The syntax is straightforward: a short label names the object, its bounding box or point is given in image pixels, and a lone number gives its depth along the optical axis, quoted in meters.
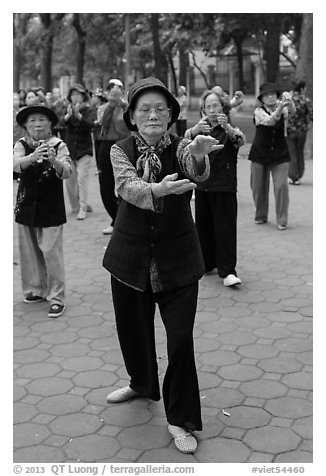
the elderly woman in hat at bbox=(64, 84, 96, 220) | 9.42
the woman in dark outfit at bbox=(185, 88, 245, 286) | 6.12
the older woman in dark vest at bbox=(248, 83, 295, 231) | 8.24
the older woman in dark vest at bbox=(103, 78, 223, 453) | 3.34
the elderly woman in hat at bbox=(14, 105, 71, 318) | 5.31
